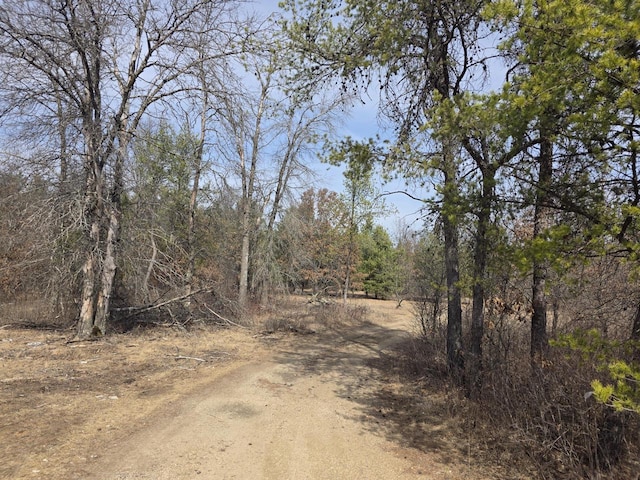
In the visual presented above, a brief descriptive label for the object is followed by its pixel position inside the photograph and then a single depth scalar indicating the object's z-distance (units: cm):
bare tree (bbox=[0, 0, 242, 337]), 902
